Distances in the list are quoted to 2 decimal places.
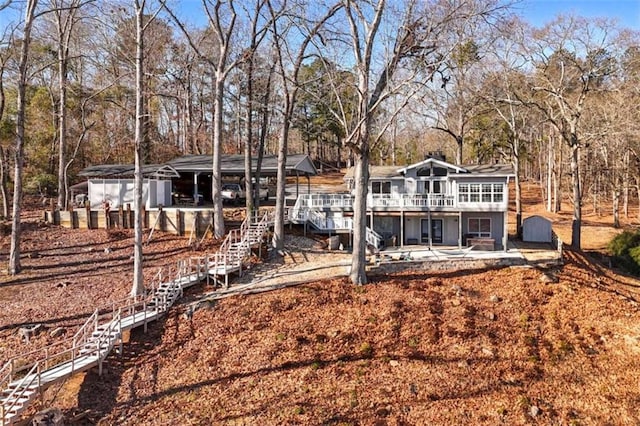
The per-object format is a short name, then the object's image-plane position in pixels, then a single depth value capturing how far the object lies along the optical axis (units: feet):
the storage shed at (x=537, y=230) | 74.95
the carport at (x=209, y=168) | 84.74
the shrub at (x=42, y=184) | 103.40
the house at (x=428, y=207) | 67.92
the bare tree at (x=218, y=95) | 63.62
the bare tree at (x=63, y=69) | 78.33
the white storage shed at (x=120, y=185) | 80.74
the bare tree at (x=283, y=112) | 61.41
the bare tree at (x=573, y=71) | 72.79
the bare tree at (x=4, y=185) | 81.28
